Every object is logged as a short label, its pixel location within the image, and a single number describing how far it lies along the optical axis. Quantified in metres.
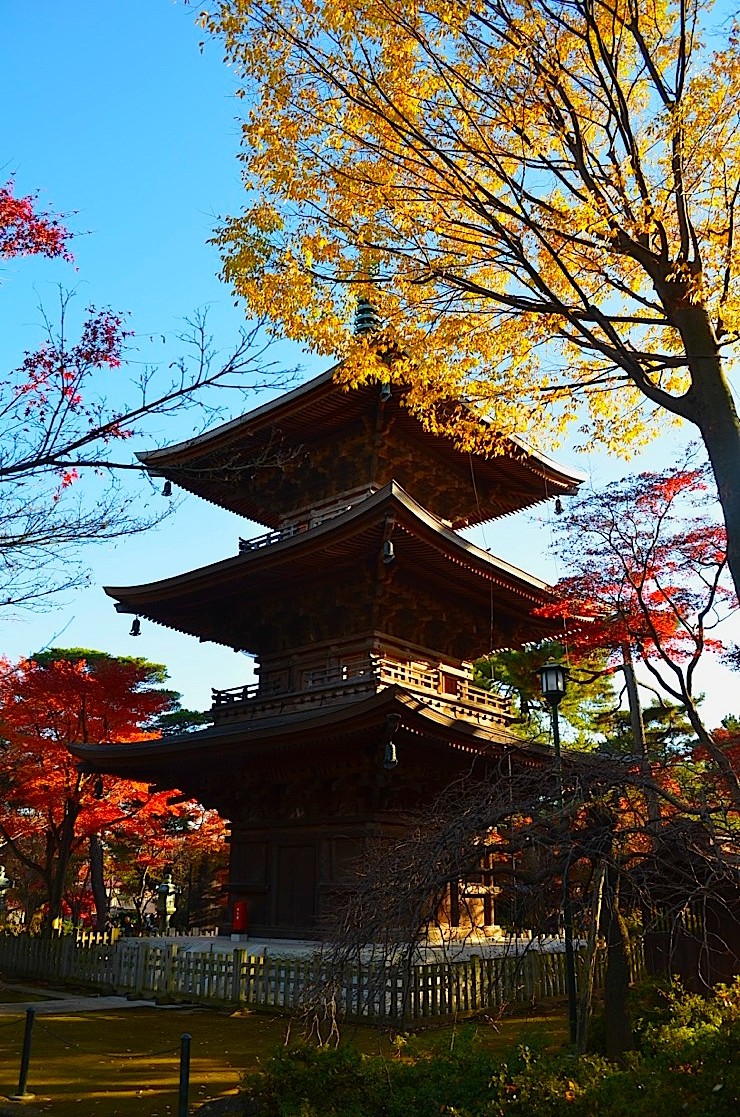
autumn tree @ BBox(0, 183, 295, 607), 7.82
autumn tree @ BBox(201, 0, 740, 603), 7.73
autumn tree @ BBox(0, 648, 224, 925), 22.50
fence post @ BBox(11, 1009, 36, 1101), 8.02
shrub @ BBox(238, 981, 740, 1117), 5.16
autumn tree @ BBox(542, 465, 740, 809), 18.97
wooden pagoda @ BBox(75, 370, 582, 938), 15.48
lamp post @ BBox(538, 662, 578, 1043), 5.60
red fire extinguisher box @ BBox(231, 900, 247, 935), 17.19
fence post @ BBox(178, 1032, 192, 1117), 6.47
